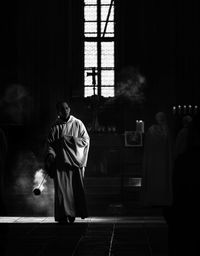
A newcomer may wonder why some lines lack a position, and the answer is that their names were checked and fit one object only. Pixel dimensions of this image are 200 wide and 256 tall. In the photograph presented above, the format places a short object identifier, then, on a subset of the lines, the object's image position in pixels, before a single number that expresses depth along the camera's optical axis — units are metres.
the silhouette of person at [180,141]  12.59
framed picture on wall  13.95
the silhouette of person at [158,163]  13.37
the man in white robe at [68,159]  11.27
